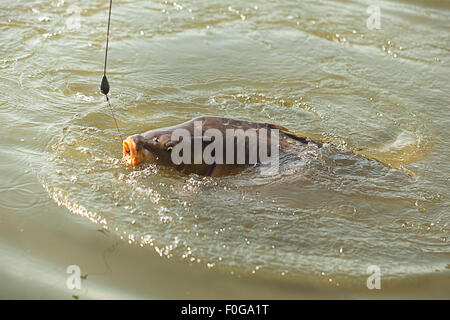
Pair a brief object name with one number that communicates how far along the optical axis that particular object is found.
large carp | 3.62
